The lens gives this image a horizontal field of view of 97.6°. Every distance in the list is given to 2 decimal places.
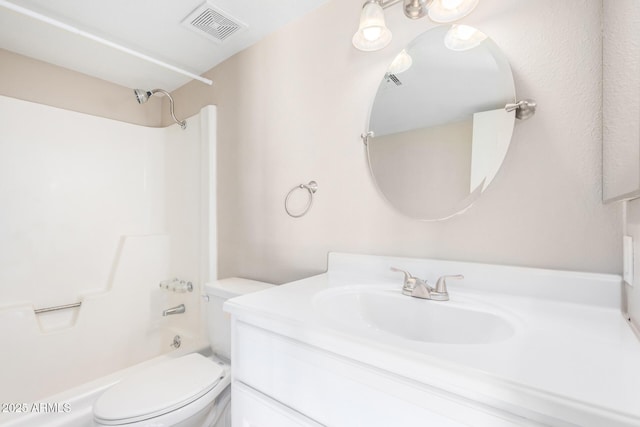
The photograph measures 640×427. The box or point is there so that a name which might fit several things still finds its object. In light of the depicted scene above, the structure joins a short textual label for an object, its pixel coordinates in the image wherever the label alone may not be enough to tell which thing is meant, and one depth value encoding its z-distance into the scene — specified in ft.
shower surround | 5.22
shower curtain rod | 3.73
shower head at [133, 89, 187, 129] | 5.83
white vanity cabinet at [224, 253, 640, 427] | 1.32
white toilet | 3.00
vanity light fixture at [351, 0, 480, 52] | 2.96
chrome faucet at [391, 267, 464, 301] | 2.74
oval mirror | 2.93
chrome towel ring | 4.34
